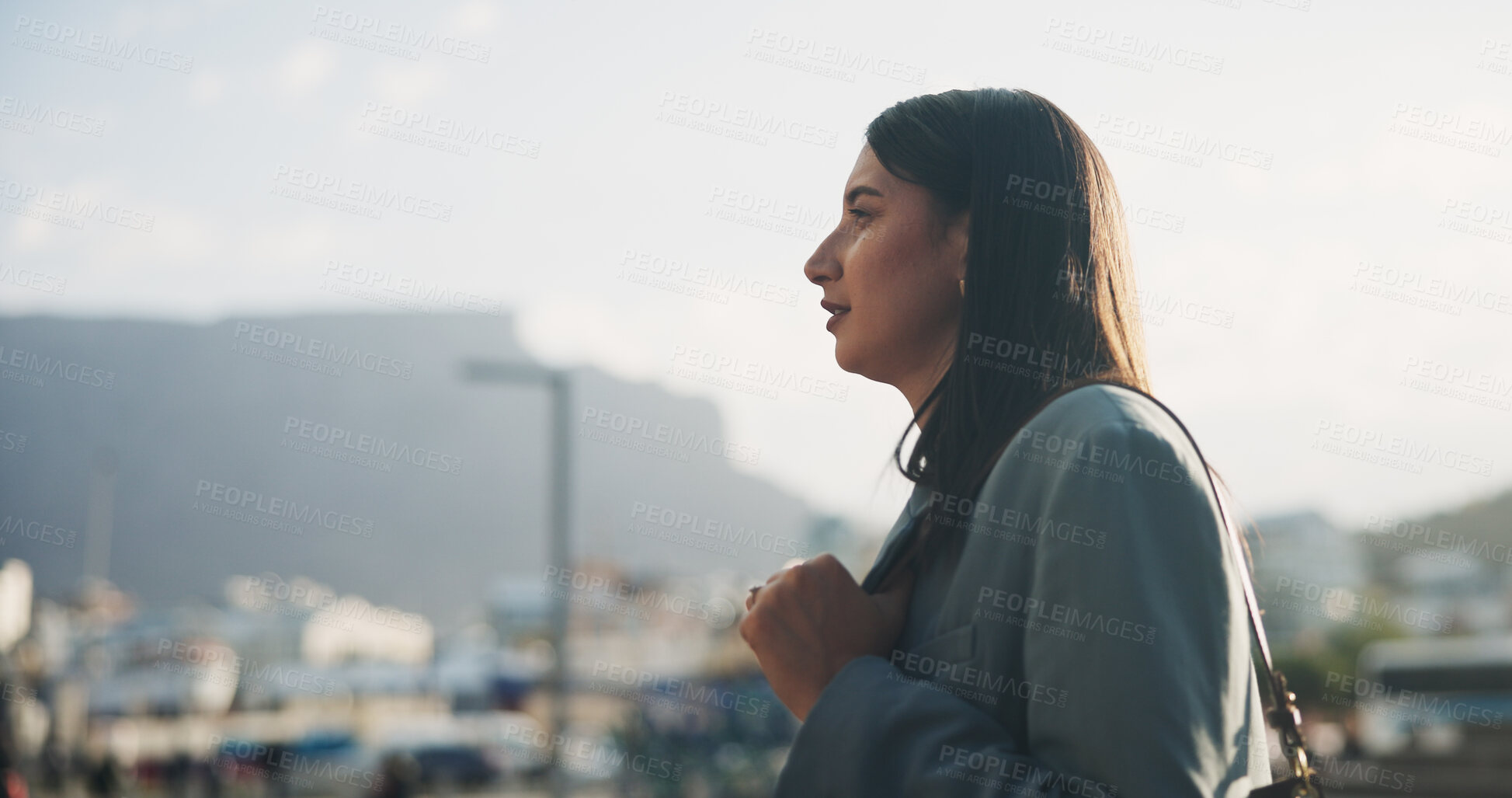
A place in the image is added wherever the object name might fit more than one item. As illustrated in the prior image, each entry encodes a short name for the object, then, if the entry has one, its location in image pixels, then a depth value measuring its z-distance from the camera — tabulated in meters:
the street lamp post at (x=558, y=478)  14.95
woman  1.02
